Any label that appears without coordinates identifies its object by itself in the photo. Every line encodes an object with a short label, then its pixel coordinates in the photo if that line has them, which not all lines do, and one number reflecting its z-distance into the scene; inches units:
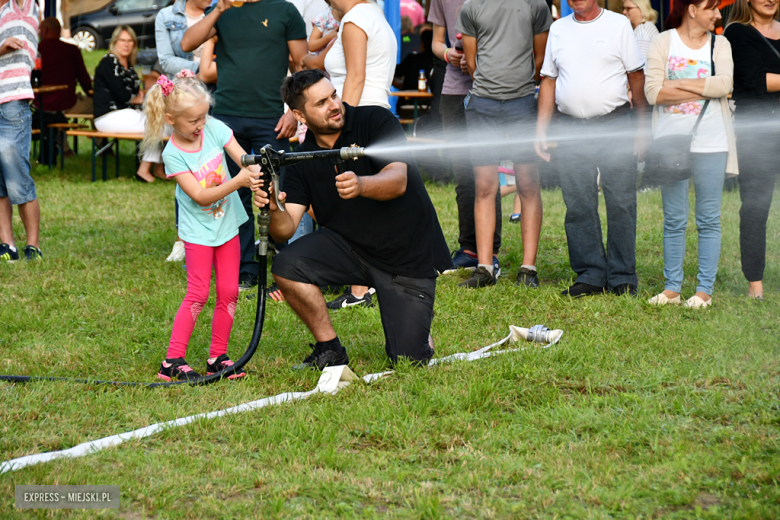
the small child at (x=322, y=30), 524.4
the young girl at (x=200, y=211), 332.2
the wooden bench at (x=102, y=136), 898.7
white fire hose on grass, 264.7
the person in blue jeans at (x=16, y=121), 543.8
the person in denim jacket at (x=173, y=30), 620.8
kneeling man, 342.6
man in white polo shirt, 451.5
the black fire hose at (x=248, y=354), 330.3
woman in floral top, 422.0
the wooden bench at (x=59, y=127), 994.7
